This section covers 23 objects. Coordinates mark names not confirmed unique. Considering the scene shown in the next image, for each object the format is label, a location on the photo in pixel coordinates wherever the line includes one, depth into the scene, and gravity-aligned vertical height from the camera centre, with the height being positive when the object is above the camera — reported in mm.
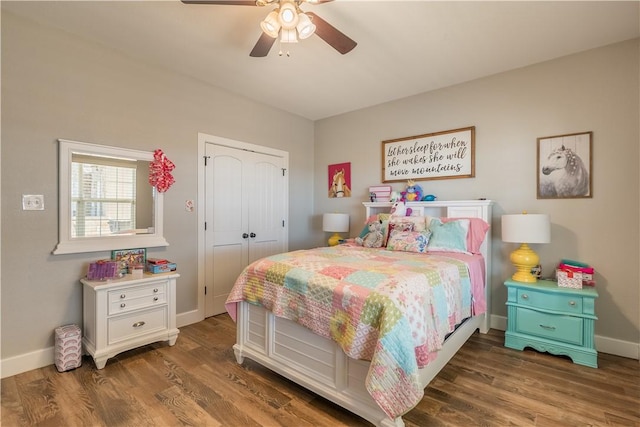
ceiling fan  1835 +1216
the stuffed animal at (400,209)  3582 +54
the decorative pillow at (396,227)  3109 -146
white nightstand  2334 -837
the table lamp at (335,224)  4188 -147
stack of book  3899 +271
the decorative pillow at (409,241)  2861 -269
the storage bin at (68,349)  2258 -1032
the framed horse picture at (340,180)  4406 +499
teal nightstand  2365 -882
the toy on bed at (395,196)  3680 +210
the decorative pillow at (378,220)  3239 -86
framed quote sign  3364 +696
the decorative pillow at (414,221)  3115 -79
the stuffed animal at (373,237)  3164 -258
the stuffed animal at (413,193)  3602 +249
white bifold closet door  3479 +5
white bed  1692 -972
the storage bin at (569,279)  2480 -545
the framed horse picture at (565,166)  2699 +441
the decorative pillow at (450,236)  2852 -223
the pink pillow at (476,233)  2891 -191
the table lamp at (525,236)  2555 -191
